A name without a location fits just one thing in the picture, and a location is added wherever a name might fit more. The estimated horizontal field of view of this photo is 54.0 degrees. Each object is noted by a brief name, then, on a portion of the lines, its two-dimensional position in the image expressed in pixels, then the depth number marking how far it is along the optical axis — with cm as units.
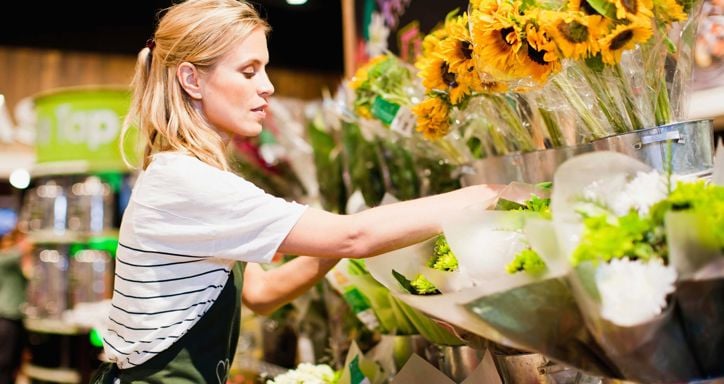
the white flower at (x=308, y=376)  147
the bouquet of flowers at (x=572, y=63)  92
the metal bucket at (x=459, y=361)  124
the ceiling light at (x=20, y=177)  752
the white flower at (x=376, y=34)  244
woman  112
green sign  477
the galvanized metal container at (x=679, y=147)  100
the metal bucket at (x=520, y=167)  123
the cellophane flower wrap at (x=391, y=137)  169
